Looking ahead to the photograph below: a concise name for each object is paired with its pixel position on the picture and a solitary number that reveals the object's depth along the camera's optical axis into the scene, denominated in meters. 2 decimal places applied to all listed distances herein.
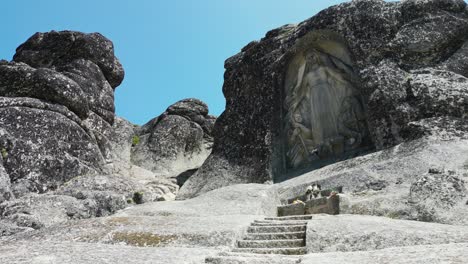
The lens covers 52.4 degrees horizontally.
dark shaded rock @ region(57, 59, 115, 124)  20.50
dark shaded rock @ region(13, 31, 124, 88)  21.95
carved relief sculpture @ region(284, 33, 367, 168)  15.14
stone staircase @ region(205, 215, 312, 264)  6.06
